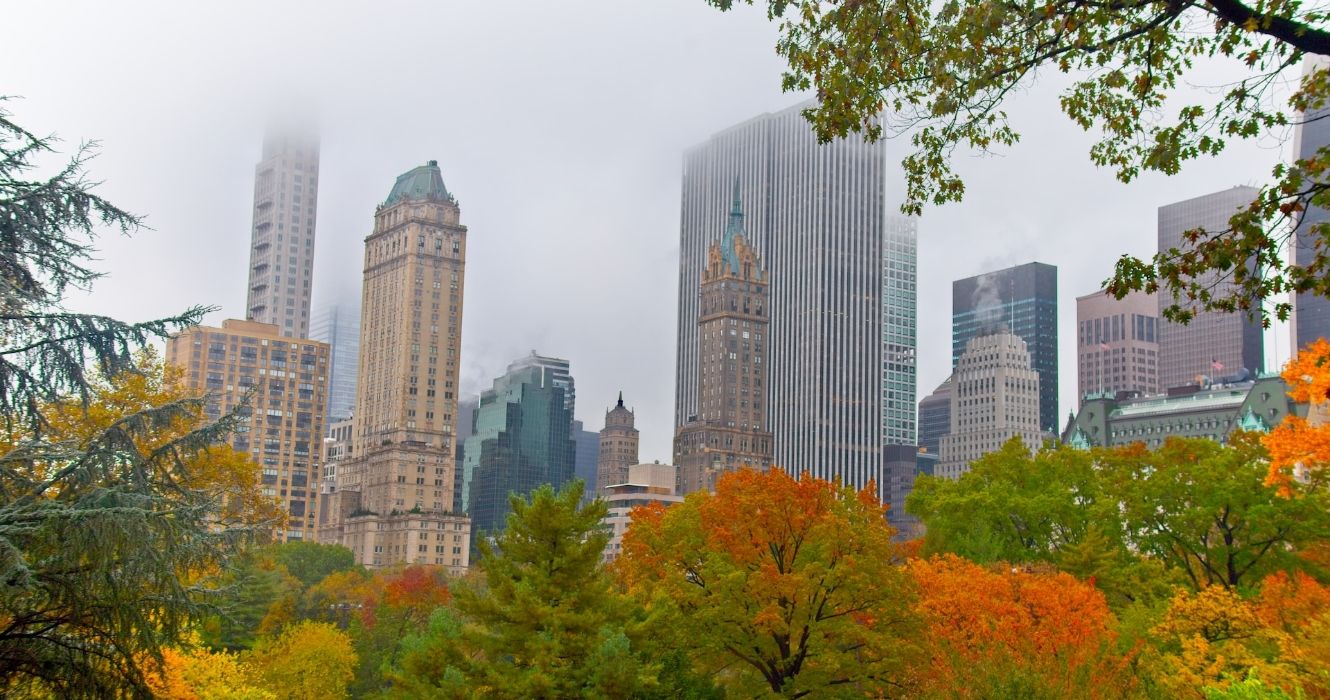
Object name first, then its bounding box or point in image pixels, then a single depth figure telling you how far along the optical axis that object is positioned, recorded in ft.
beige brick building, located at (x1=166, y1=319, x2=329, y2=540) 605.68
